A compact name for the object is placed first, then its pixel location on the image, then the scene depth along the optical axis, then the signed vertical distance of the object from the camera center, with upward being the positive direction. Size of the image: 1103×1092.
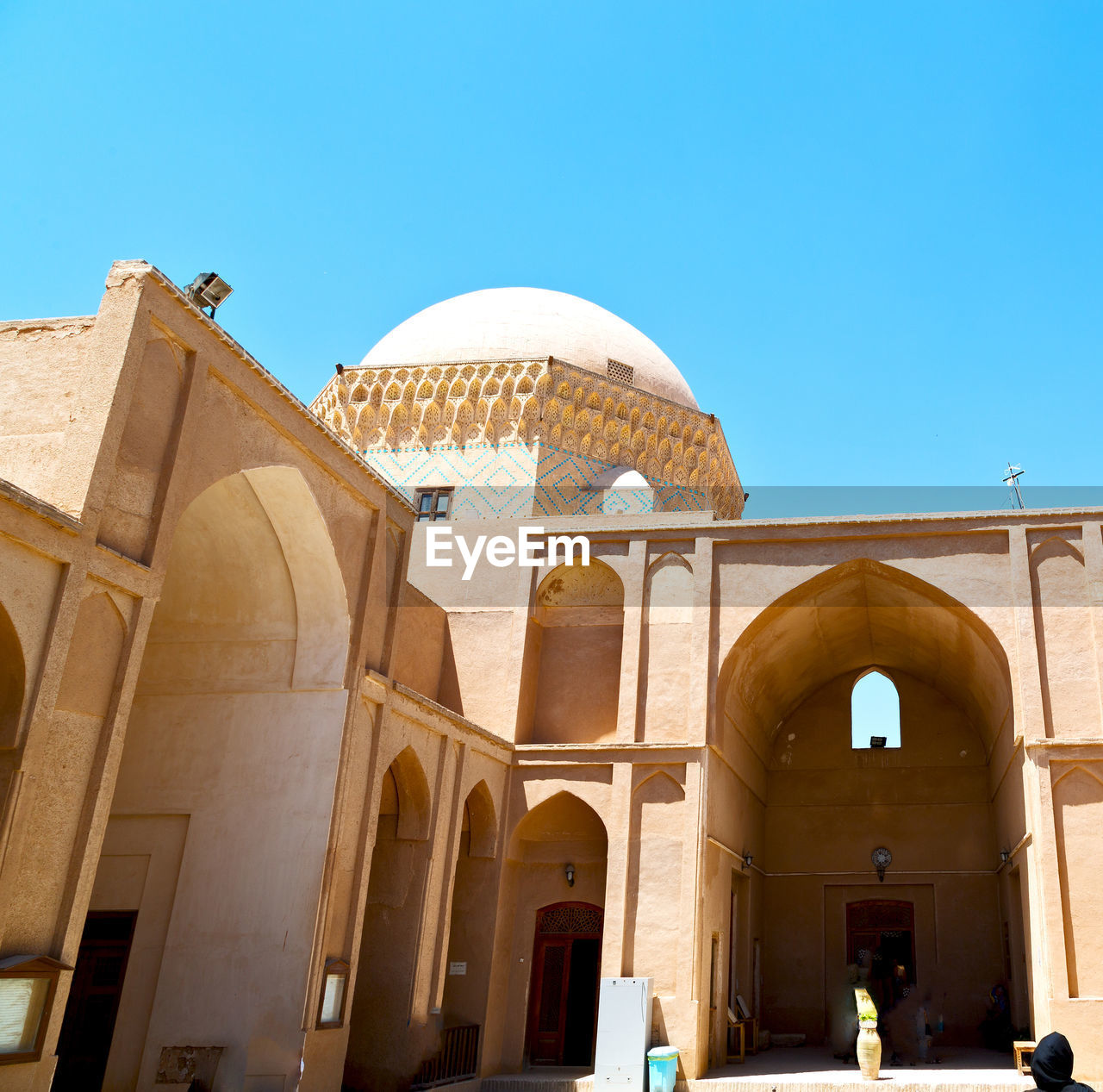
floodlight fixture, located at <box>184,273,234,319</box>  8.94 +4.78
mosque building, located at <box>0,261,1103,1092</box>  7.84 +2.31
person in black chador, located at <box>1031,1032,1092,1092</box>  3.89 -0.17
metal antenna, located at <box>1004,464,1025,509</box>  16.23 +7.20
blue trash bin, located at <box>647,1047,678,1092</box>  11.32 -0.84
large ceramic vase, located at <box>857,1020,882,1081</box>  11.70 -0.53
